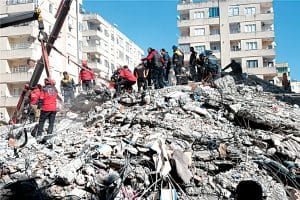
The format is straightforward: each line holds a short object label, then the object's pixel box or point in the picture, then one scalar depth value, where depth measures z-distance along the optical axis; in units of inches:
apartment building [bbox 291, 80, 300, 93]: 2543.1
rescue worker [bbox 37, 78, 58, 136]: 320.7
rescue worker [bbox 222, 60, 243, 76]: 505.2
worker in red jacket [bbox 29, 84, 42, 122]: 417.7
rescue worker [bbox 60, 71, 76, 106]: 466.1
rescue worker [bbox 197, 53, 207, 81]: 461.8
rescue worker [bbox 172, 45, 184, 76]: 444.8
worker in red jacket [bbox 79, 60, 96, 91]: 483.5
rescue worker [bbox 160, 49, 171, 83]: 439.1
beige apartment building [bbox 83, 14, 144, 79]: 1536.5
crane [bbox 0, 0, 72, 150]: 340.9
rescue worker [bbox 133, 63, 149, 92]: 436.5
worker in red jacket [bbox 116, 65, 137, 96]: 422.0
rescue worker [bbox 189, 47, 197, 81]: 469.7
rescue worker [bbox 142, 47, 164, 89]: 413.1
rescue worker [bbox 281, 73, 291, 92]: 544.8
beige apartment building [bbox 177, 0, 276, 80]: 1434.2
